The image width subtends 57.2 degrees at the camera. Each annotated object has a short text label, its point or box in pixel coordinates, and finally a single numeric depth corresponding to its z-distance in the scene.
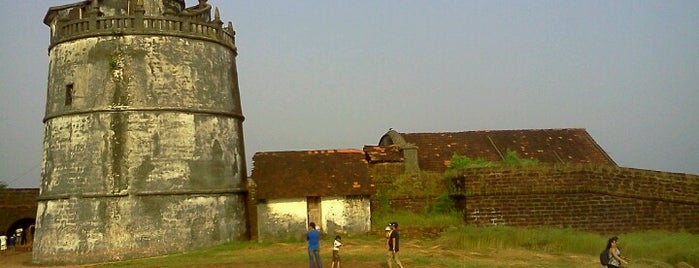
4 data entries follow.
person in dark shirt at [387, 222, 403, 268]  11.27
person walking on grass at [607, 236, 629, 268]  9.65
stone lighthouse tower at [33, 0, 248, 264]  15.16
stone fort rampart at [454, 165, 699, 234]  16.11
